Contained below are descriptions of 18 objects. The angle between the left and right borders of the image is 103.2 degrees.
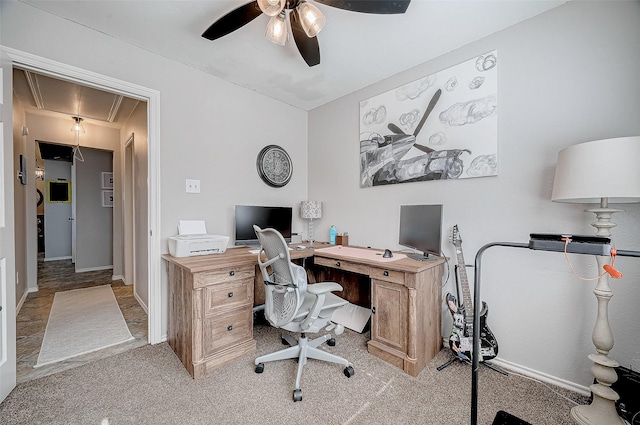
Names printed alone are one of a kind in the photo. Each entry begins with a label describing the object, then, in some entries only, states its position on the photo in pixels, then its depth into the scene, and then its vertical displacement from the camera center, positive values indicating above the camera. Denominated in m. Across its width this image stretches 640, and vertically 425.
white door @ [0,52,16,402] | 1.51 -0.22
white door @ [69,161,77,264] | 5.36 -0.62
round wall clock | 2.96 +0.52
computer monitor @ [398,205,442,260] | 1.94 -0.16
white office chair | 1.61 -0.65
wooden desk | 1.77 -0.75
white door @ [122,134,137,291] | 3.72 -0.05
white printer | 2.06 -0.28
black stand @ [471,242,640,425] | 1.20 -0.62
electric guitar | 1.83 -0.88
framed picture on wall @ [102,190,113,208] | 4.75 +0.20
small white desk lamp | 3.11 +0.00
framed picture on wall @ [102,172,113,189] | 4.76 +0.54
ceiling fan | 1.35 +1.13
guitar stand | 1.82 -1.15
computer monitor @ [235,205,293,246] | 2.57 -0.13
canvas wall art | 1.97 +0.73
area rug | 2.07 -1.15
